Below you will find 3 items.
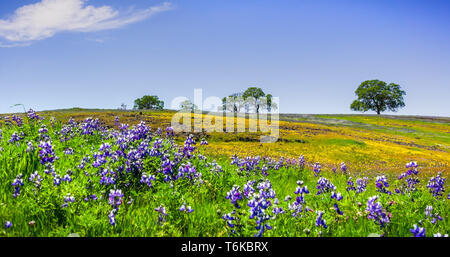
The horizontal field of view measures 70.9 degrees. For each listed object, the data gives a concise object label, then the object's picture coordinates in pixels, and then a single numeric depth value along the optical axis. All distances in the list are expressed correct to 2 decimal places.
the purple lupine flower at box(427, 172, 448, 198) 6.87
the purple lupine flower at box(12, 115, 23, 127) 9.53
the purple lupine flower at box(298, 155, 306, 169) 12.72
